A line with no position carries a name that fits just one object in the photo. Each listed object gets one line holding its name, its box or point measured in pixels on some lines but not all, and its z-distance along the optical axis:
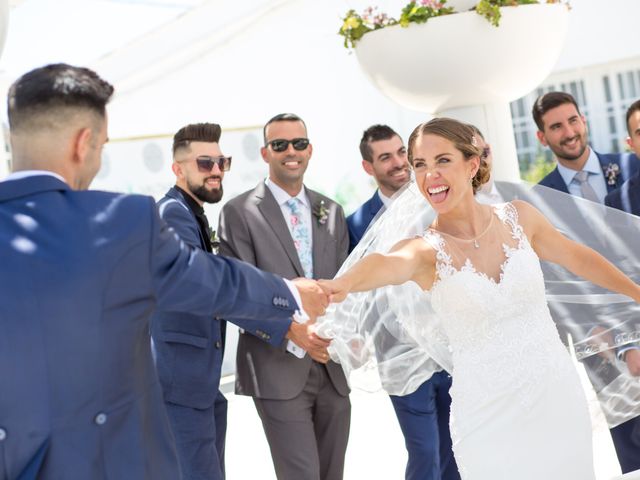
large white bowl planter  4.60
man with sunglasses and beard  4.49
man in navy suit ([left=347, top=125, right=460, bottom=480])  4.88
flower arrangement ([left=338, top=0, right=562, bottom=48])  4.56
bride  3.47
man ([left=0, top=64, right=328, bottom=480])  2.33
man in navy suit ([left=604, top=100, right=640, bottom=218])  4.76
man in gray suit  4.64
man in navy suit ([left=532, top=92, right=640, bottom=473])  5.03
